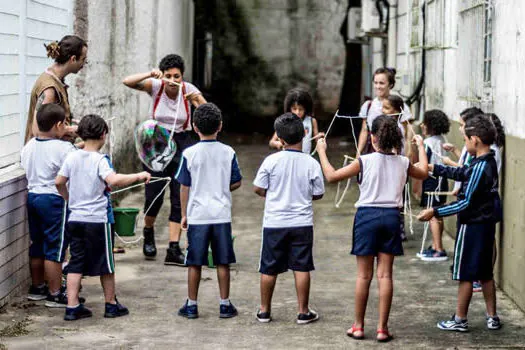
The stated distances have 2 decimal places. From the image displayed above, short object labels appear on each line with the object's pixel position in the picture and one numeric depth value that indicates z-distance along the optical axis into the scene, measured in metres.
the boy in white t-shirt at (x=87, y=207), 6.82
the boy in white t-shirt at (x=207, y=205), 7.08
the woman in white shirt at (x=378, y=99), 9.66
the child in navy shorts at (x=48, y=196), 7.14
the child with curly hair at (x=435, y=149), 9.38
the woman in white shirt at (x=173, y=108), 8.76
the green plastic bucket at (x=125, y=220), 8.95
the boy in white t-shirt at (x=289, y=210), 6.86
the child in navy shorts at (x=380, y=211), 6.55
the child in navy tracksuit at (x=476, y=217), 6.72
